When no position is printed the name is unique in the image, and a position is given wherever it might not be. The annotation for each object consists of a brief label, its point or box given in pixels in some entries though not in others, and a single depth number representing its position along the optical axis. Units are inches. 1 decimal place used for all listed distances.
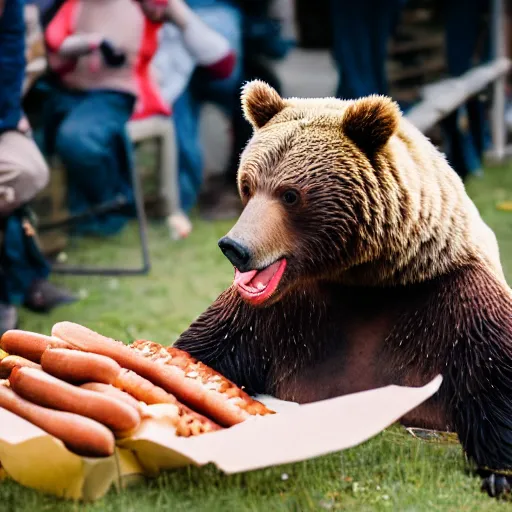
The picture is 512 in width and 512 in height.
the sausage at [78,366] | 107.6
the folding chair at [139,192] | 247.3
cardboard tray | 99.5
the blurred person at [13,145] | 190.1
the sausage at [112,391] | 105.8
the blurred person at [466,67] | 300.4
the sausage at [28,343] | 116.3
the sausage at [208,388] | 111.3
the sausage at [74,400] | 102.3
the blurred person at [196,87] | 289.0
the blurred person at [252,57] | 316.2
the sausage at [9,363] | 115.4
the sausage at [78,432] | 100.0
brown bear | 106.0
